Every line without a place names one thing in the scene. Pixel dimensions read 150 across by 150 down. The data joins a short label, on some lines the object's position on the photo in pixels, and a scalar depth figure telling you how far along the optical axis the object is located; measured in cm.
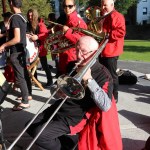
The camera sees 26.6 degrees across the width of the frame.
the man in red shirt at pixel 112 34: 453
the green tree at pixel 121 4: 4414
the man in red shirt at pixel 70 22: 405
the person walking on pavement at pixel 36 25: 587
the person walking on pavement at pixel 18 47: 425
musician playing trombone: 261
